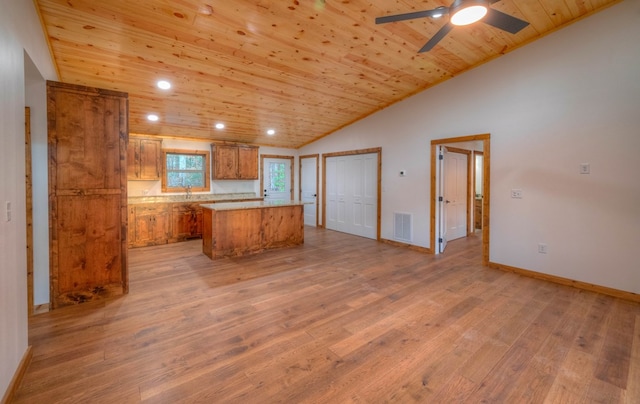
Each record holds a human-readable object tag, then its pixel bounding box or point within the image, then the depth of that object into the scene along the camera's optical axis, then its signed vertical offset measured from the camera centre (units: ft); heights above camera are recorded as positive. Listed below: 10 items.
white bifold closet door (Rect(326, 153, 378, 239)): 21.24 +0.29
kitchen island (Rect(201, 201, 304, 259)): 15.80 -1.81
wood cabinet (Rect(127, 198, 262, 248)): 18.19 -1.73
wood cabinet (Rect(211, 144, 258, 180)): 22.77 +3.01
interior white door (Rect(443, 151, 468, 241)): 19.32 +0.16
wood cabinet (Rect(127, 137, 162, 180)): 18.85 +2.69
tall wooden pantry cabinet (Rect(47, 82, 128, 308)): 9.59 +0.20
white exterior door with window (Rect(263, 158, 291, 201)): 26.84 +1.83
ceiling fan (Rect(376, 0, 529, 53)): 6.43 +4.53
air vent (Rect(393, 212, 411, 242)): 18.51 -1.98
